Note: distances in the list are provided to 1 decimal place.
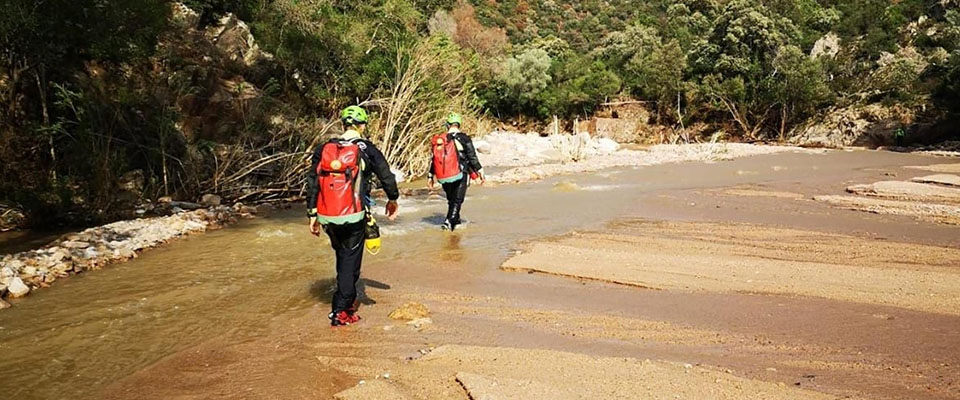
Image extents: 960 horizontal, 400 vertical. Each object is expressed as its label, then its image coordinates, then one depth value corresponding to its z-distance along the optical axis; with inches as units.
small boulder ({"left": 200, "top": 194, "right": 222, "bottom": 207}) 521.3
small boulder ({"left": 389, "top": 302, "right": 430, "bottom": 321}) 213.8
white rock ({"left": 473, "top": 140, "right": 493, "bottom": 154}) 1161.4
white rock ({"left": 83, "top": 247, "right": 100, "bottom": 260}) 313.5
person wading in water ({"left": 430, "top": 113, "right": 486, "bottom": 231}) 388.5
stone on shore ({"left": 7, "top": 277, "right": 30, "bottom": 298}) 251.9
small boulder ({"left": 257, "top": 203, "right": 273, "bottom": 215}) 512.1
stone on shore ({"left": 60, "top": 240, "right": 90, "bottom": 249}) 322.3
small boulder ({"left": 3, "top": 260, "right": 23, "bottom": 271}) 276.2
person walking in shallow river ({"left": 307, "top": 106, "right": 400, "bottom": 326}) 206.5
